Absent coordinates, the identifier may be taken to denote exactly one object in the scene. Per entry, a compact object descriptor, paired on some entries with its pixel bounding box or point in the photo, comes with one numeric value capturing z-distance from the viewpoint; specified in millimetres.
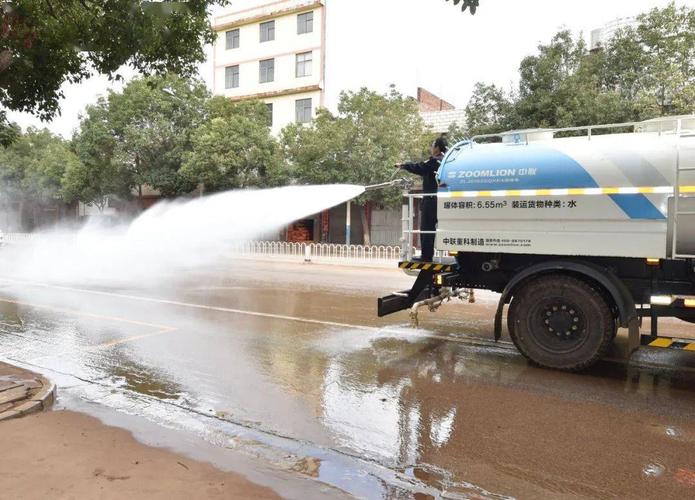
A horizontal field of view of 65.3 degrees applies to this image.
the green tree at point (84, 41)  6453
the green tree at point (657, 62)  16844
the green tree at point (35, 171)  35156
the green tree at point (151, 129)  27438
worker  7094
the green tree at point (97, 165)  29250
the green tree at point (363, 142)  23125
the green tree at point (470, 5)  3938
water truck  5492
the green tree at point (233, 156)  24828
